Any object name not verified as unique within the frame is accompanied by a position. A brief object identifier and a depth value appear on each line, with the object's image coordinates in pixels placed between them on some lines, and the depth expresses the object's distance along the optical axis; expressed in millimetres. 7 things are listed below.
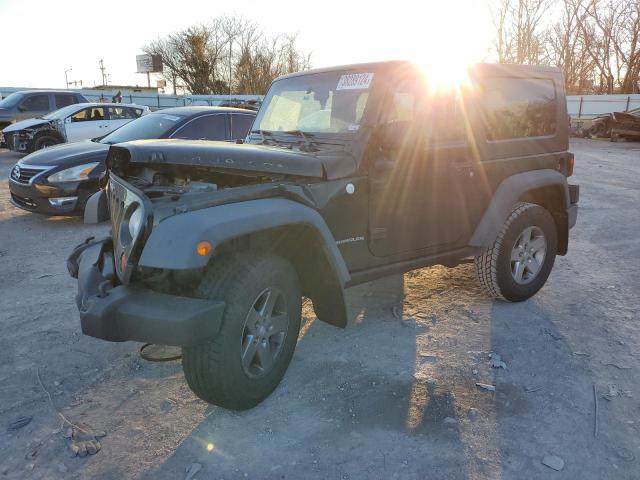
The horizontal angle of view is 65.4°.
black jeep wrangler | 2438
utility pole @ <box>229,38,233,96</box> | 44734
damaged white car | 11711
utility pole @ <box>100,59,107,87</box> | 64925
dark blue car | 6758
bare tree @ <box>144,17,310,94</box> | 44125
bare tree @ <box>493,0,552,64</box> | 36906
